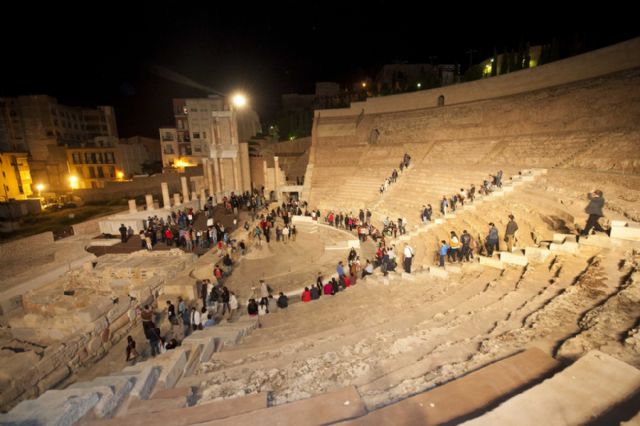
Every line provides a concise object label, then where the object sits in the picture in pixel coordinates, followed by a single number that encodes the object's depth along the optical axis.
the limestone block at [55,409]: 4.49
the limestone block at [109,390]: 4.92
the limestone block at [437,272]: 9.38
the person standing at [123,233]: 17.21
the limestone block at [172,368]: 5.62
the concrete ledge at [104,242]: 17.27
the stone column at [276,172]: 29.38
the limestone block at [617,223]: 7.32
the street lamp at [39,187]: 37.66
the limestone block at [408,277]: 9.83
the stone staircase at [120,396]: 4.55
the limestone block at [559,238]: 8.26
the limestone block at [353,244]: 16.49
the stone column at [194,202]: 24.90
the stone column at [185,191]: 23.82
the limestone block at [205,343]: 6.61
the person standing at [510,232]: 9.81
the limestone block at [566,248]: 7.64
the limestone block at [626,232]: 7.09
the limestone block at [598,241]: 7.29
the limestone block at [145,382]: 5.28
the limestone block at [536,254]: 7.93
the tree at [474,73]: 29.59
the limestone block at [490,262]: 8.72
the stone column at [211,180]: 29.12
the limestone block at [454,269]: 9.33
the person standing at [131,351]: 8.94
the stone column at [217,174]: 29.72
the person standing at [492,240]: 9.63
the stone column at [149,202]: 21.39
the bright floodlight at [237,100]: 30.25
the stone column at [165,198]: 22.31
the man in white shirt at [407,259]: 10.45
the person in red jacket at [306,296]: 10.18
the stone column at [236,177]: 30.25
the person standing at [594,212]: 7.91
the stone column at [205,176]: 29.05
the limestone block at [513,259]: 8.23
